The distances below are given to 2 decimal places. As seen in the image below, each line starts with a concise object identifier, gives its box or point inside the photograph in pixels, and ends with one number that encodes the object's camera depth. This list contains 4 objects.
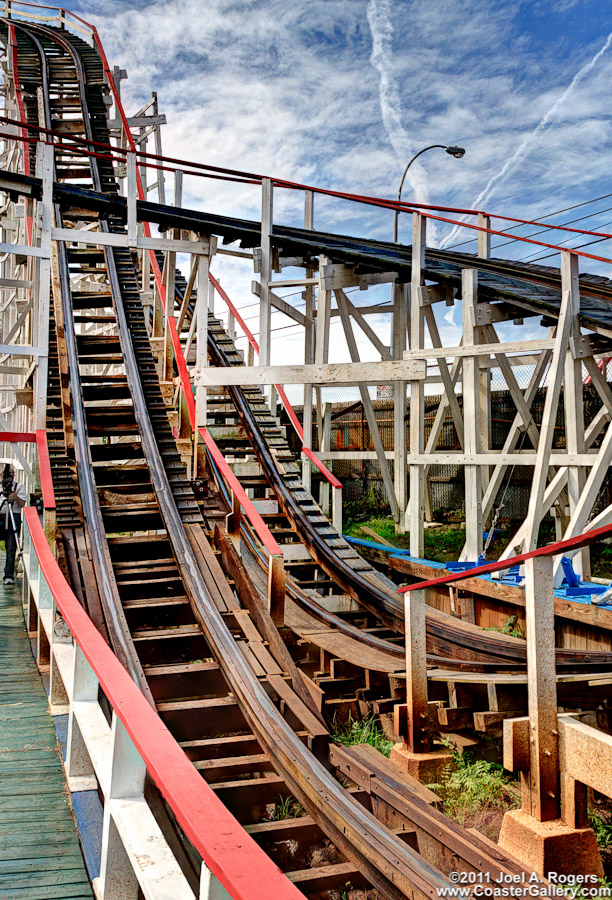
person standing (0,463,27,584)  8.74
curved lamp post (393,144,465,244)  12.75
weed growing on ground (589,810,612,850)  4.57
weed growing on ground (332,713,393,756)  5.83
